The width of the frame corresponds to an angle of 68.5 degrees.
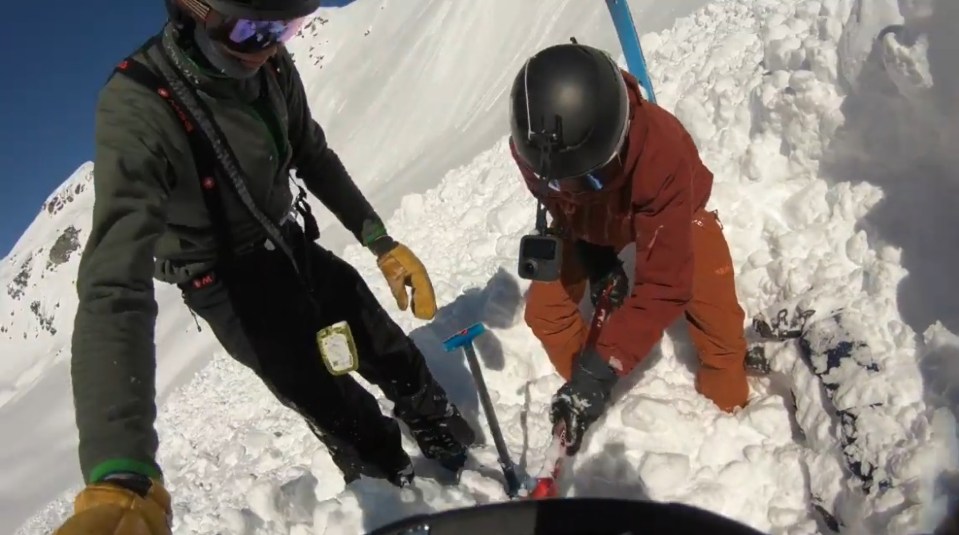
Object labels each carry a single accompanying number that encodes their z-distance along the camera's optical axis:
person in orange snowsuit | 2.78
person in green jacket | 1.63
